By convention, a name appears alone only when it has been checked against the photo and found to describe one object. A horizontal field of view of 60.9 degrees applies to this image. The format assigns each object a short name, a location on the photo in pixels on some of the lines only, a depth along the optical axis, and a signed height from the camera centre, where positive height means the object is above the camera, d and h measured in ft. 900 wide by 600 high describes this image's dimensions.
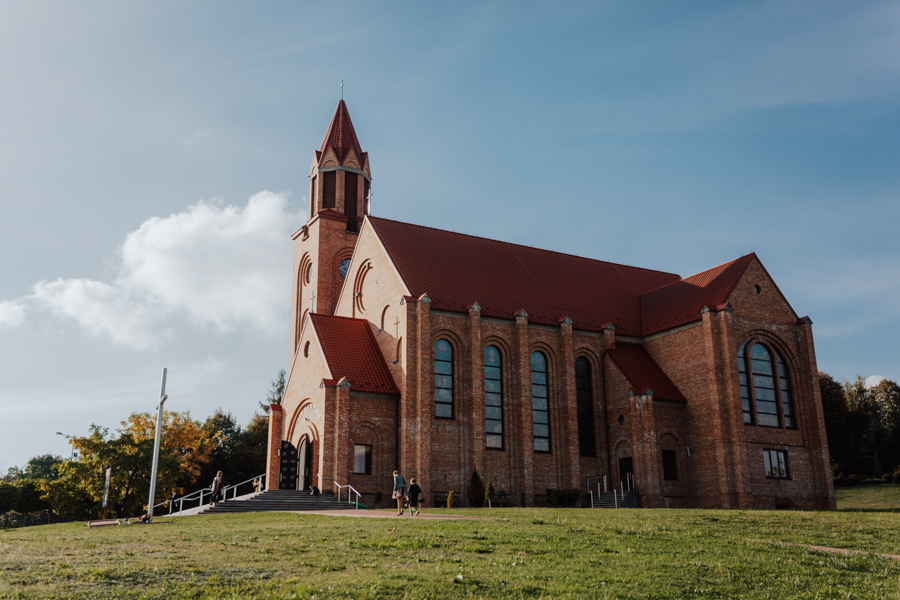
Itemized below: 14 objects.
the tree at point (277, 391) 230.64 +29.82
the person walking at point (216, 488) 102.99 +0.58
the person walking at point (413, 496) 79.50 -0.57
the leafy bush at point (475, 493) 103.91 -0.43
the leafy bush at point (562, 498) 110.83 -1.28
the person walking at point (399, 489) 76.89 +0.15
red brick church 108.37 +15.19
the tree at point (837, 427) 191.11 +14.45
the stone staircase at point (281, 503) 95.30 -1.37
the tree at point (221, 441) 178.40 +12.04
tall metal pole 76.85 +4.87
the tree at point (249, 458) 175.52 +7.64
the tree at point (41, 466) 298.76 +11.04
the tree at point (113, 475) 123.13 +2.97
